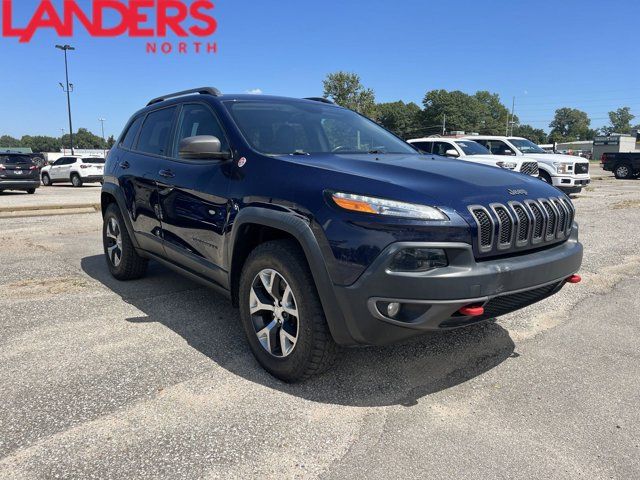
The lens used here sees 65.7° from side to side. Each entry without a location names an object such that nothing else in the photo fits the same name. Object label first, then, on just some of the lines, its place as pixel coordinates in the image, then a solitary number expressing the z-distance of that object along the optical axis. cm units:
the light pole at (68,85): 4053
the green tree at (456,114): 11700
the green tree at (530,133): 14395
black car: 1636
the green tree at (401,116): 12456
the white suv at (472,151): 1338
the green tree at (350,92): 8488
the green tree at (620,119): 16175
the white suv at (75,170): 2248
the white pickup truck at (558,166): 1350
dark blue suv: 237
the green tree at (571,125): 15662
